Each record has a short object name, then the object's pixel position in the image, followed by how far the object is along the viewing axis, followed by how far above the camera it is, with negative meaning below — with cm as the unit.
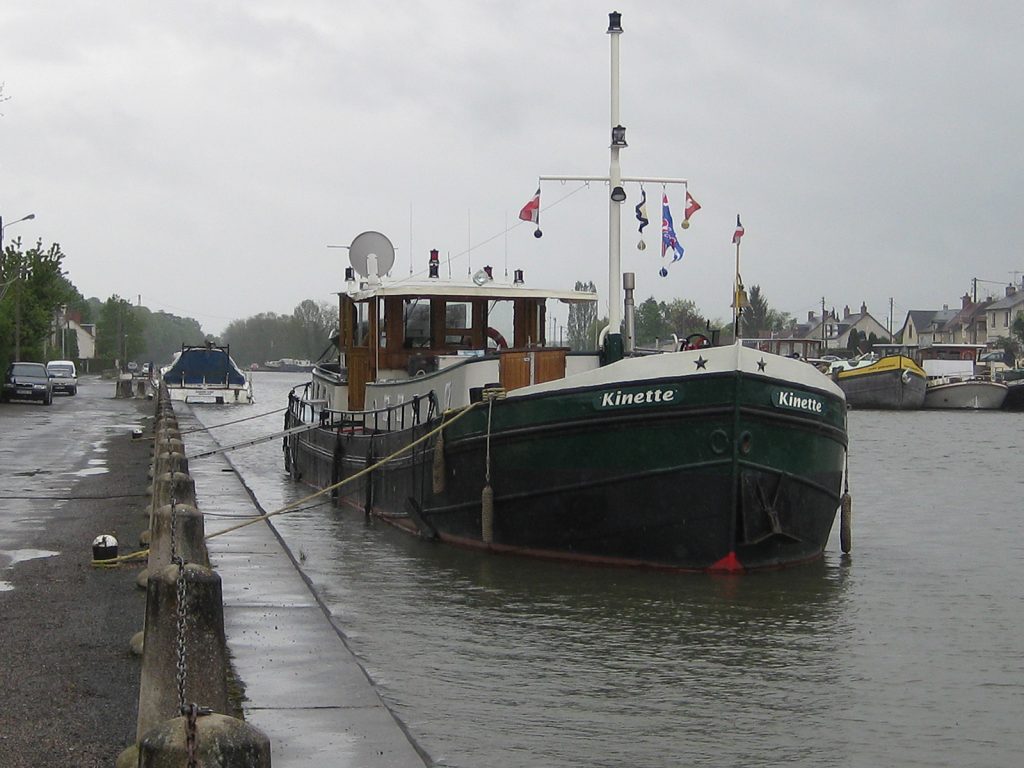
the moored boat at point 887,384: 7275 -190
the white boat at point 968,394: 7500 -245
